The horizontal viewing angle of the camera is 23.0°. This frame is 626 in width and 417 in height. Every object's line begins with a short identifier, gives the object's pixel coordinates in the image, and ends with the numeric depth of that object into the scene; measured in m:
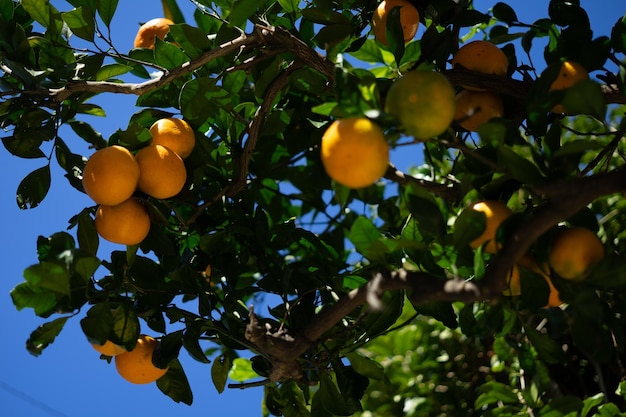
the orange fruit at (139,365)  2.17
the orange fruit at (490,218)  1.95
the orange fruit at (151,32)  2.40
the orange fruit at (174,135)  2.15
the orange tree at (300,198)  1.89
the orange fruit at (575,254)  1.89
